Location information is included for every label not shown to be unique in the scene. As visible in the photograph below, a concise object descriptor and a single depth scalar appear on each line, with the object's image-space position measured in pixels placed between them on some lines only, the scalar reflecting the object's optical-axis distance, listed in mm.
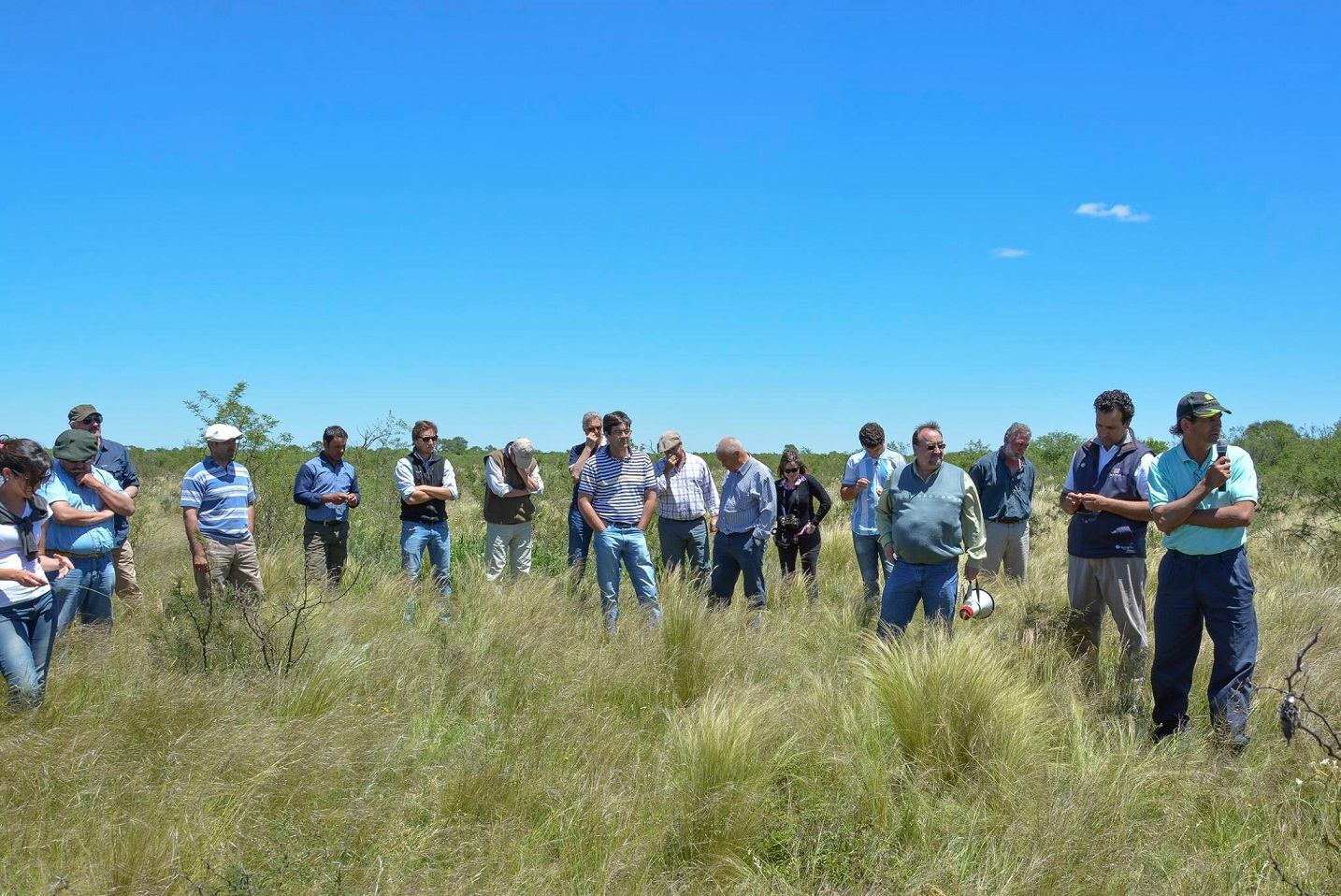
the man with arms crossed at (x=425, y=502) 8305
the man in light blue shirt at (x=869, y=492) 8156
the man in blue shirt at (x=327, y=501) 8375
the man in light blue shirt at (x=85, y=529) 5559
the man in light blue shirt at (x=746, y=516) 7691
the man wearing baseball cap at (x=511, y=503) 8414
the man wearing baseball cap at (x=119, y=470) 6867
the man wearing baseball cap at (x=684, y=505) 8227
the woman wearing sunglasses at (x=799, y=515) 8602
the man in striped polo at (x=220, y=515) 7051
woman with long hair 4285
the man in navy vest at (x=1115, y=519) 5547
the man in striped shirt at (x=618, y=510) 7359
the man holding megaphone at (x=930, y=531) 5949
